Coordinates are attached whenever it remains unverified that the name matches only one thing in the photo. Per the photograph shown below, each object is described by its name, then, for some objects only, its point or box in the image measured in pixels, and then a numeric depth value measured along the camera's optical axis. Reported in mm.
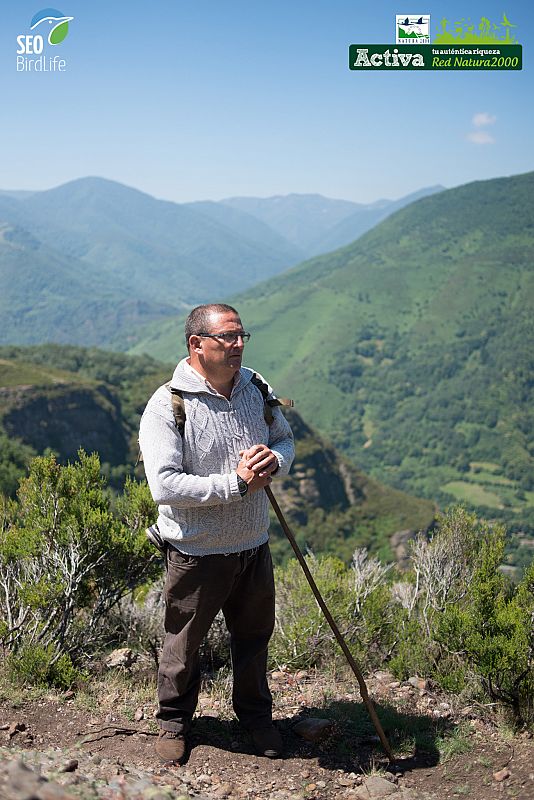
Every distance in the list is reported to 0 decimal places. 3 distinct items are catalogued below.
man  2998
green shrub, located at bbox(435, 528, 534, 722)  3684
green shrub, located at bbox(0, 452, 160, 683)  4047
